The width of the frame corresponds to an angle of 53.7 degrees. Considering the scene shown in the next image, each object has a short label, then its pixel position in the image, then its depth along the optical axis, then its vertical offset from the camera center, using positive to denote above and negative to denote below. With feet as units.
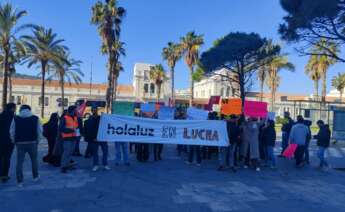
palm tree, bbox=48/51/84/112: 123.91 +13.61
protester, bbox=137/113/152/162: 35.29 -5.07
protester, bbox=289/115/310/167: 35.83 -3.23
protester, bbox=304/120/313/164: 36.47 -4.26
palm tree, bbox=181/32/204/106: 141.18 +23.58
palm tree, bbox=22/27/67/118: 116.22 +17.00
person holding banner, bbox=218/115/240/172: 32.27 -4.01
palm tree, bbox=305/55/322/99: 147.02 +15.56
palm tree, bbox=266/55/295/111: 142.90 +16.47
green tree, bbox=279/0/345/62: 39.42 +10.57
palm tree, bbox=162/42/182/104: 150.41 +22.55
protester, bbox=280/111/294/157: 41.24 -2.88
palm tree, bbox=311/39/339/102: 136.98 +17.10
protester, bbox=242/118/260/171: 33.09 -3.34
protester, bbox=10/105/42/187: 23.50 -2.36
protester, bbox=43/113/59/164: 32.17 -2.84
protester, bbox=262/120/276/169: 34.53 -3.34
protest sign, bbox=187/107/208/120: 39.75 -1.13
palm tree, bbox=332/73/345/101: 199.66 +17.12
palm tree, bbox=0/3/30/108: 82.66 +17.70
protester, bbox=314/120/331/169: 35.60 -3.36
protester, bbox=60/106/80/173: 27.96 -2.68
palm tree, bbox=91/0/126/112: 108.17 +25.83
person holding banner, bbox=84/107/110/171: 30.07 -3.19
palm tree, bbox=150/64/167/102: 199.00 +17.30
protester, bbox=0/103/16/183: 24.12 -2.81
